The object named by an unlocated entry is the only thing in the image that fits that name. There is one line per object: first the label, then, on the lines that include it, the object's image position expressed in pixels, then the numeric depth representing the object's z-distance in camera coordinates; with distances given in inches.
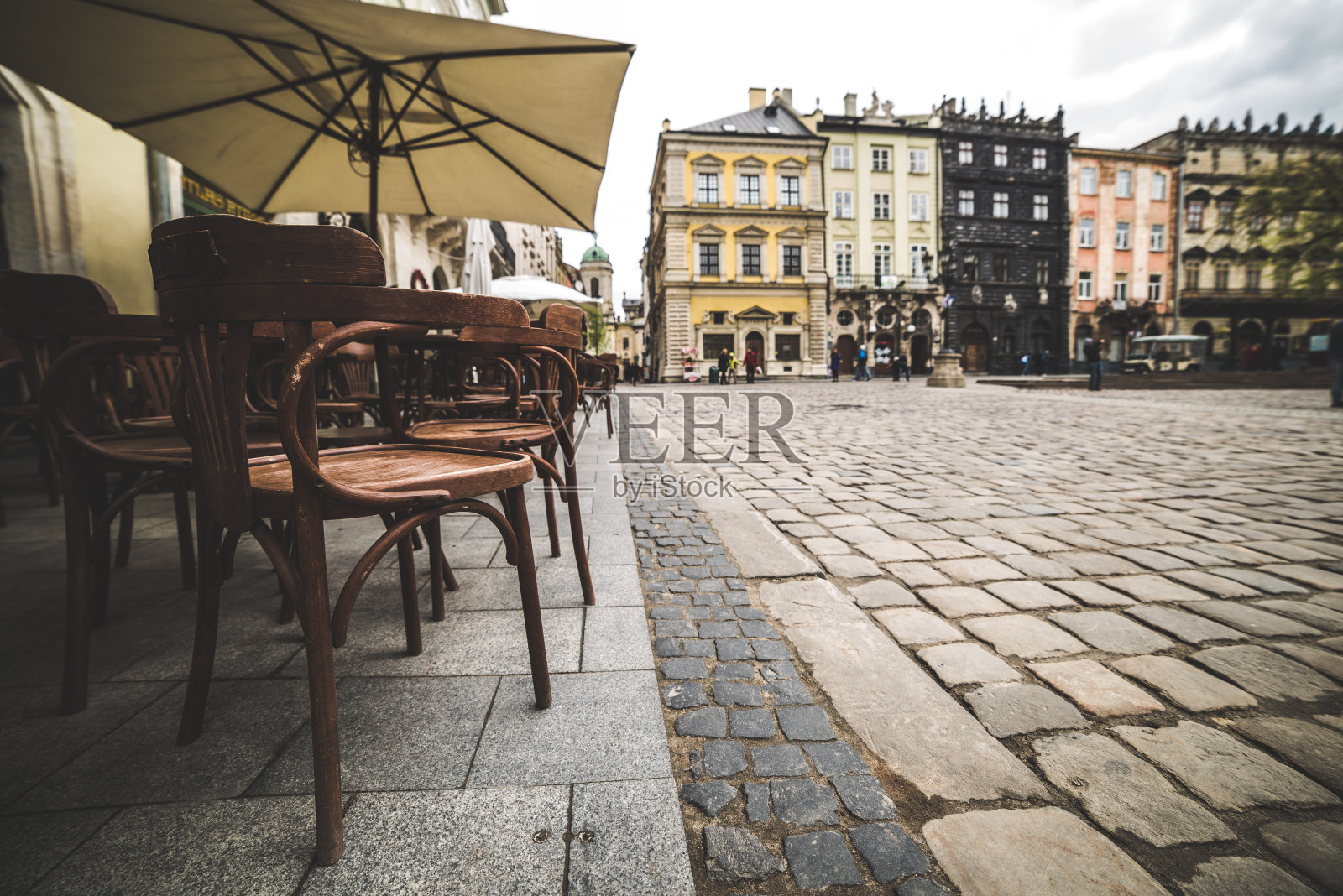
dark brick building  1445.6
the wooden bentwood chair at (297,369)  40.0
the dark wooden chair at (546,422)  79.5
